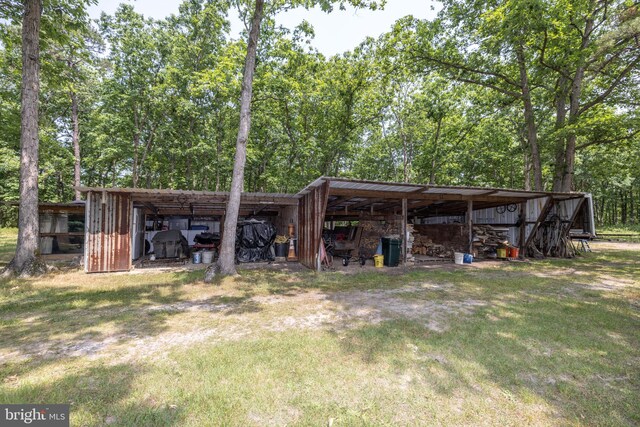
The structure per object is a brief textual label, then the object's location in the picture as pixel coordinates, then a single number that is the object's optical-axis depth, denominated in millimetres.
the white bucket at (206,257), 10383
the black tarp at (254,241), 10519
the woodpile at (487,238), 12016
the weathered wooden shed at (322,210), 8508
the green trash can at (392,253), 9797
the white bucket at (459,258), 10273
